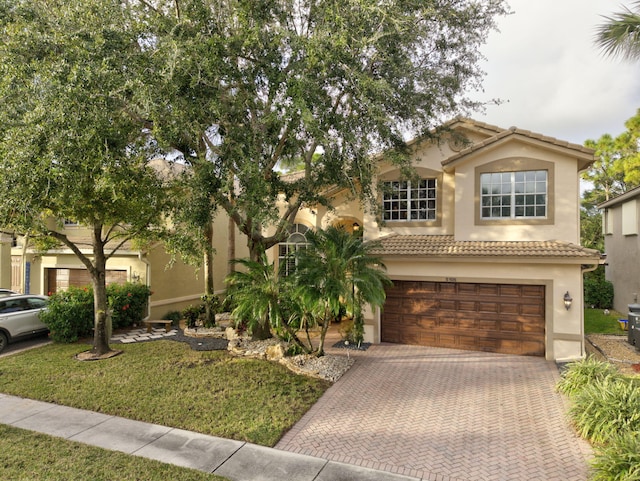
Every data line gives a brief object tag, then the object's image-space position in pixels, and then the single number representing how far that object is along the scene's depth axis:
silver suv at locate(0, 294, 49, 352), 13.20
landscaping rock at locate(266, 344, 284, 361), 11.73
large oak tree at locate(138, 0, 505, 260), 9.72
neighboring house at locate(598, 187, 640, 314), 17.95
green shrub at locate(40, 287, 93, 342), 13.52
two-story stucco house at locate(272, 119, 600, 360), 11.90
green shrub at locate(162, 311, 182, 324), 17.38
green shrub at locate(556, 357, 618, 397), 8.87
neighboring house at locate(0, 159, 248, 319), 17.03
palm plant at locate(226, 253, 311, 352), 10.90
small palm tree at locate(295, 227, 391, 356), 10.42
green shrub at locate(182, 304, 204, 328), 15.74
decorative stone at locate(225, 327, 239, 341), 13.97
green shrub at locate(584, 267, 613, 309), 20.58
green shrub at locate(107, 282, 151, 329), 15.29
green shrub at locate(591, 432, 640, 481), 5.52
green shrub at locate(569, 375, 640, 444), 6.80
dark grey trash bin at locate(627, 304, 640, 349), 13.09
